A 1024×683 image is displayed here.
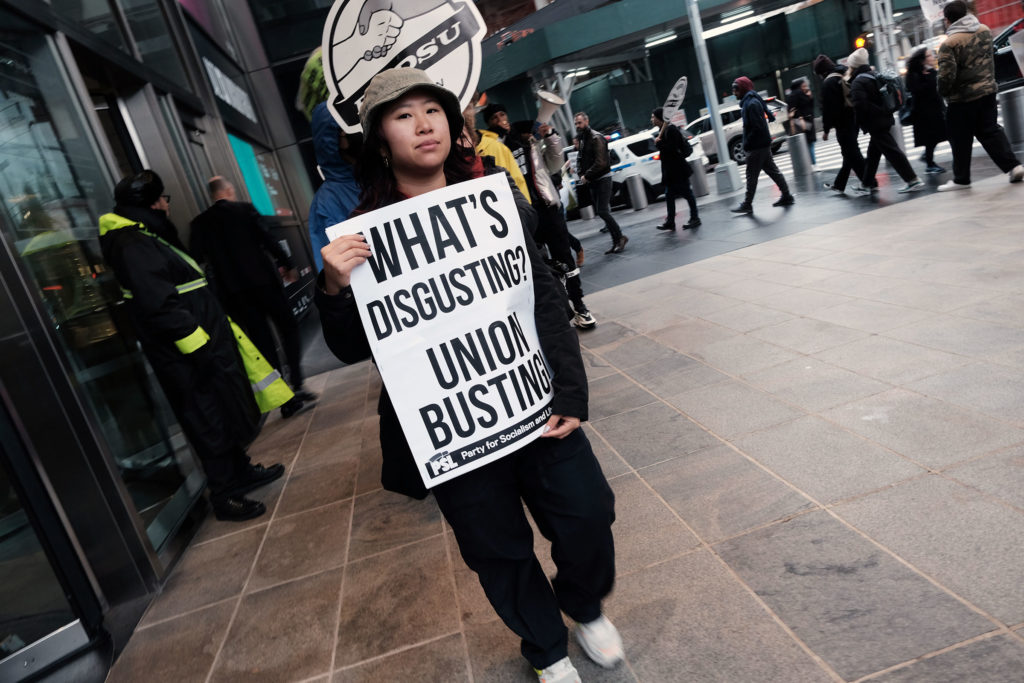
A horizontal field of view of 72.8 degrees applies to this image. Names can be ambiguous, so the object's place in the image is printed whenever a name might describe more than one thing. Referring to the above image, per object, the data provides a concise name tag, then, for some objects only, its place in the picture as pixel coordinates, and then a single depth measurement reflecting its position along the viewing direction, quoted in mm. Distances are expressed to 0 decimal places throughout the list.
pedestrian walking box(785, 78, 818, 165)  13117
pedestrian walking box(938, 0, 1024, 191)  7039
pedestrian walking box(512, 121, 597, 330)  5613
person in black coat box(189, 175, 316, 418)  5754
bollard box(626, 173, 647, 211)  15000
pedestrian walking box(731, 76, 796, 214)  9539
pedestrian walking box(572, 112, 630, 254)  9445
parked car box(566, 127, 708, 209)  15352
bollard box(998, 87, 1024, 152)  9961
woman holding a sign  1759
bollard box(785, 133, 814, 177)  12359
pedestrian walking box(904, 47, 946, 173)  8859
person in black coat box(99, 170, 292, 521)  3701
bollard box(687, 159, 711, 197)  14188
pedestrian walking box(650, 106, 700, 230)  9984
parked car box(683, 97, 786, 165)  19500
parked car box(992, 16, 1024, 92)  13805
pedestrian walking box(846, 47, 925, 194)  8430
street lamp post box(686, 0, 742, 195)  13633
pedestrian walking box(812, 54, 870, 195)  9094
